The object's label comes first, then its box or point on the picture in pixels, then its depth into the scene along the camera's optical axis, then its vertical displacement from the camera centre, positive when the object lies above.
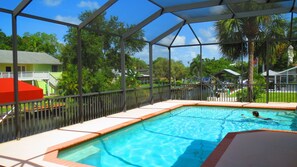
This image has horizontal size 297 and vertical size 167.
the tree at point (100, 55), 9.96 +1.65
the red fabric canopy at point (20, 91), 5.53 -0.17
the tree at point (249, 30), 11.16 +2.32
